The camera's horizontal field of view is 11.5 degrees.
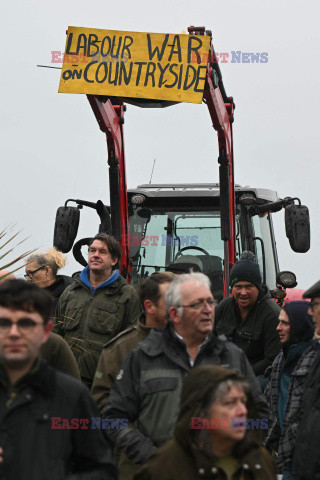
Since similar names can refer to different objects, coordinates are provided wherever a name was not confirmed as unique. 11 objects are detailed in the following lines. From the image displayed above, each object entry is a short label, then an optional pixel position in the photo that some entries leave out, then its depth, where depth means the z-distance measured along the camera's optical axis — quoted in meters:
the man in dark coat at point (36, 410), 6.06
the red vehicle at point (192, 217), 16.67
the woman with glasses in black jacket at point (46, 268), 13.23
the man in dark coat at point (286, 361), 9.36
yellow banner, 15.08
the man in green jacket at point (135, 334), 8.98
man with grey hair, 7.89
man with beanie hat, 12.05
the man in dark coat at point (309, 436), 7.24
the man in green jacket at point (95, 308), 11.98
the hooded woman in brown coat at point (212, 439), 6.35
